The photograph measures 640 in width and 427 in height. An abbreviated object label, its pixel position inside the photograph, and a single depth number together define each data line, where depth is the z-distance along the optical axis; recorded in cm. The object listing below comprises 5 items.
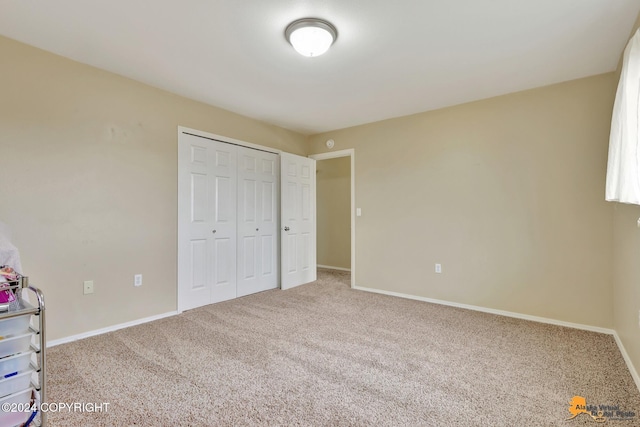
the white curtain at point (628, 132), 166
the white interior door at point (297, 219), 429
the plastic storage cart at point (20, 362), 110
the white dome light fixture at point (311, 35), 199
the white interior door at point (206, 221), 325
